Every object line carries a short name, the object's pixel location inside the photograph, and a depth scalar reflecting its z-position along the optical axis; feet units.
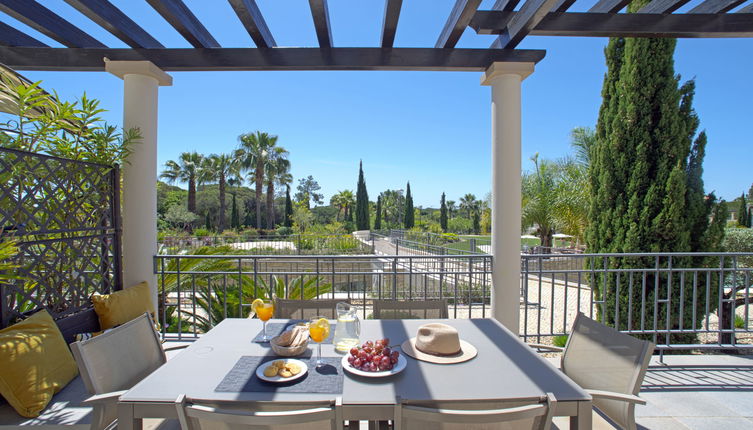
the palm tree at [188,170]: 71.00
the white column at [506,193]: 9.62
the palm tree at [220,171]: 71.10
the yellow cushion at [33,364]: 5.22
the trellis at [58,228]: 6.67
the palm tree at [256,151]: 64.85
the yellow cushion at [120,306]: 7.92
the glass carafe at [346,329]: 4.80
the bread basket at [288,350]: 4.77
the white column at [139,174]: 9.55
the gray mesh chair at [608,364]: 4.14
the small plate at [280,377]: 3.99
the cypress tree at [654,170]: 13.38
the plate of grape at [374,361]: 4.12
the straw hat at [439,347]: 4.67
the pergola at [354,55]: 7.88
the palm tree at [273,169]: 66.08
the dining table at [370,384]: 3.53
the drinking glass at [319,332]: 4.48
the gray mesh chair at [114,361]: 4.03
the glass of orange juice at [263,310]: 5.29
